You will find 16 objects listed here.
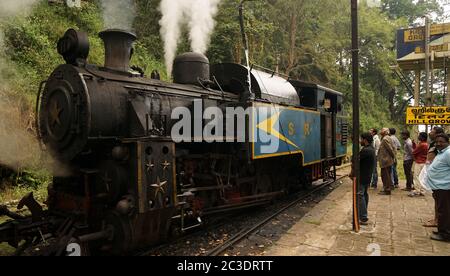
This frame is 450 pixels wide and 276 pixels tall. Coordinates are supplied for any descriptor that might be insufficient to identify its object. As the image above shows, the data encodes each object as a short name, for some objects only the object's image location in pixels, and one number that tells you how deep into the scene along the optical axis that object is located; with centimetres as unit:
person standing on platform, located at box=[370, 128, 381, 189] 1044
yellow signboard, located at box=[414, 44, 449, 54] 1496
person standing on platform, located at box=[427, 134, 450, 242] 559
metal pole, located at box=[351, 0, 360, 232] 607
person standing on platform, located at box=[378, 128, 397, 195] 943
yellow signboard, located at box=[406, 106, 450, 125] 924
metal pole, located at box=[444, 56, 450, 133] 1606
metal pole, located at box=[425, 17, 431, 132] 1080
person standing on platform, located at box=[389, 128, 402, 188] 1020
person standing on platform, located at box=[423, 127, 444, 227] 610
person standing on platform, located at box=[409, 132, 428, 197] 868
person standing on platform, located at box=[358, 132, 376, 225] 647
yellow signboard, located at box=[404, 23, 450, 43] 1523
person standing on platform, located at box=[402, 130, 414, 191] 963
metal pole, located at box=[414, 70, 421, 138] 1505
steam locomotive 427
